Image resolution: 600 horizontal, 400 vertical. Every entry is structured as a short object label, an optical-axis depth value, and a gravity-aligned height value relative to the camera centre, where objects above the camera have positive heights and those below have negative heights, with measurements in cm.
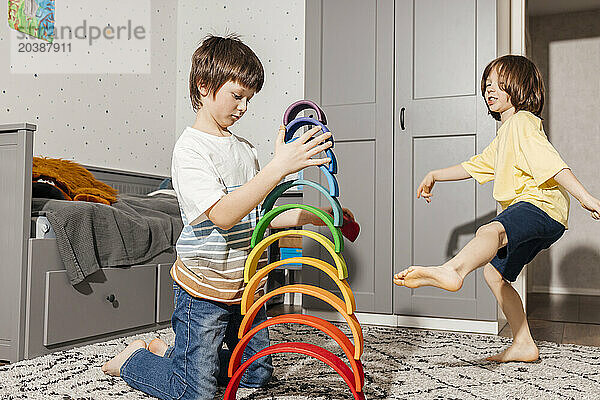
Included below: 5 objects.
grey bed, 179 -21
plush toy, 207 +12
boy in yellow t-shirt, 164 +9
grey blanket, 190 -7
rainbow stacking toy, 118 -16
